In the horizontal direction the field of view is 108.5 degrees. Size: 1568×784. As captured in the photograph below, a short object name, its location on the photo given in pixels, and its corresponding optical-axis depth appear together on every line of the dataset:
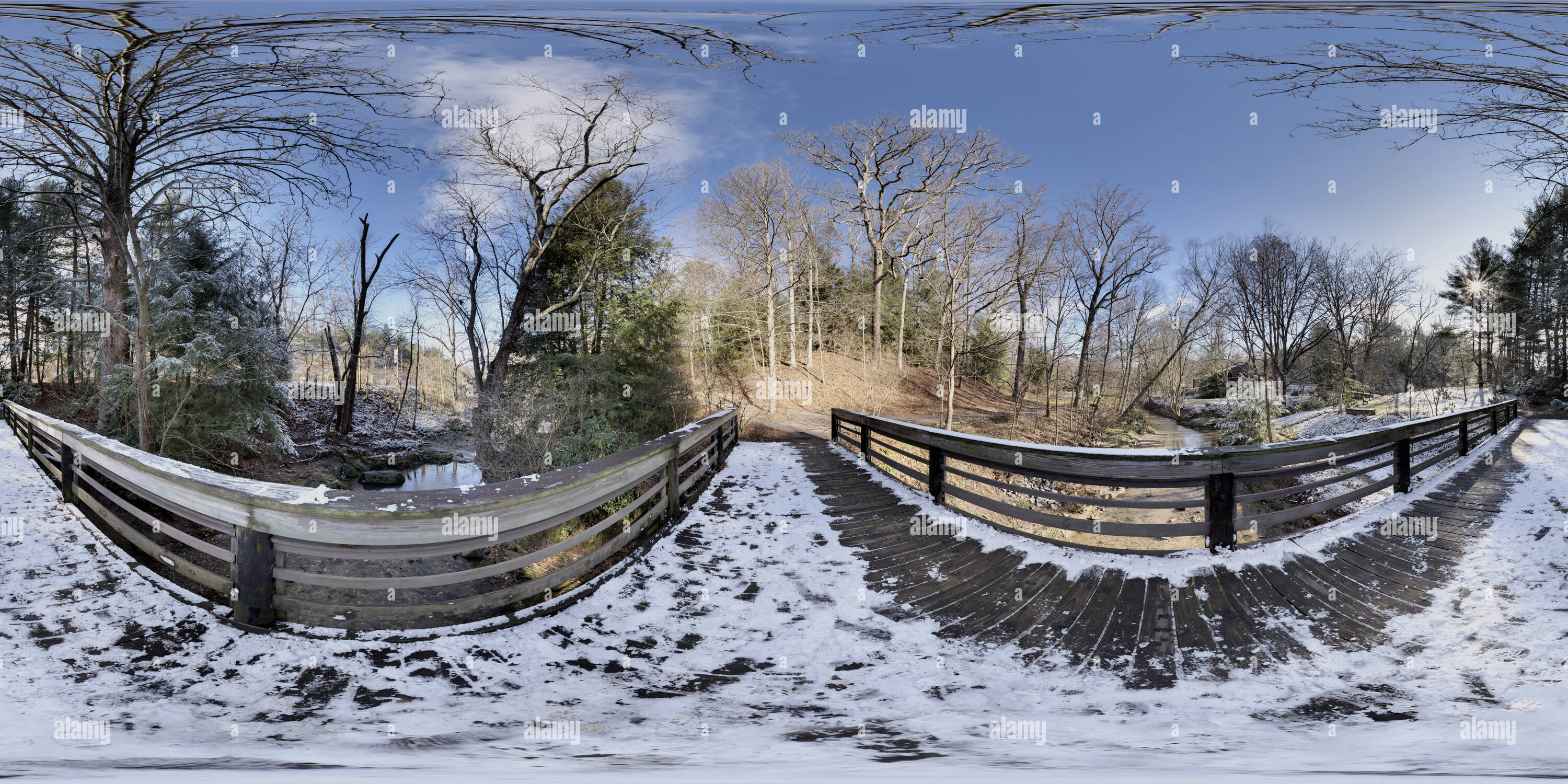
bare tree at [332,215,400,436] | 18.84
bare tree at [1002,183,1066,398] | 16.50
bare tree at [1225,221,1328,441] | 21.11
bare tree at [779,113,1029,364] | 17.89
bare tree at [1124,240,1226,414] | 20.75
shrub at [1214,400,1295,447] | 15.78
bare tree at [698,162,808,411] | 19.86
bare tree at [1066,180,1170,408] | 19.39
